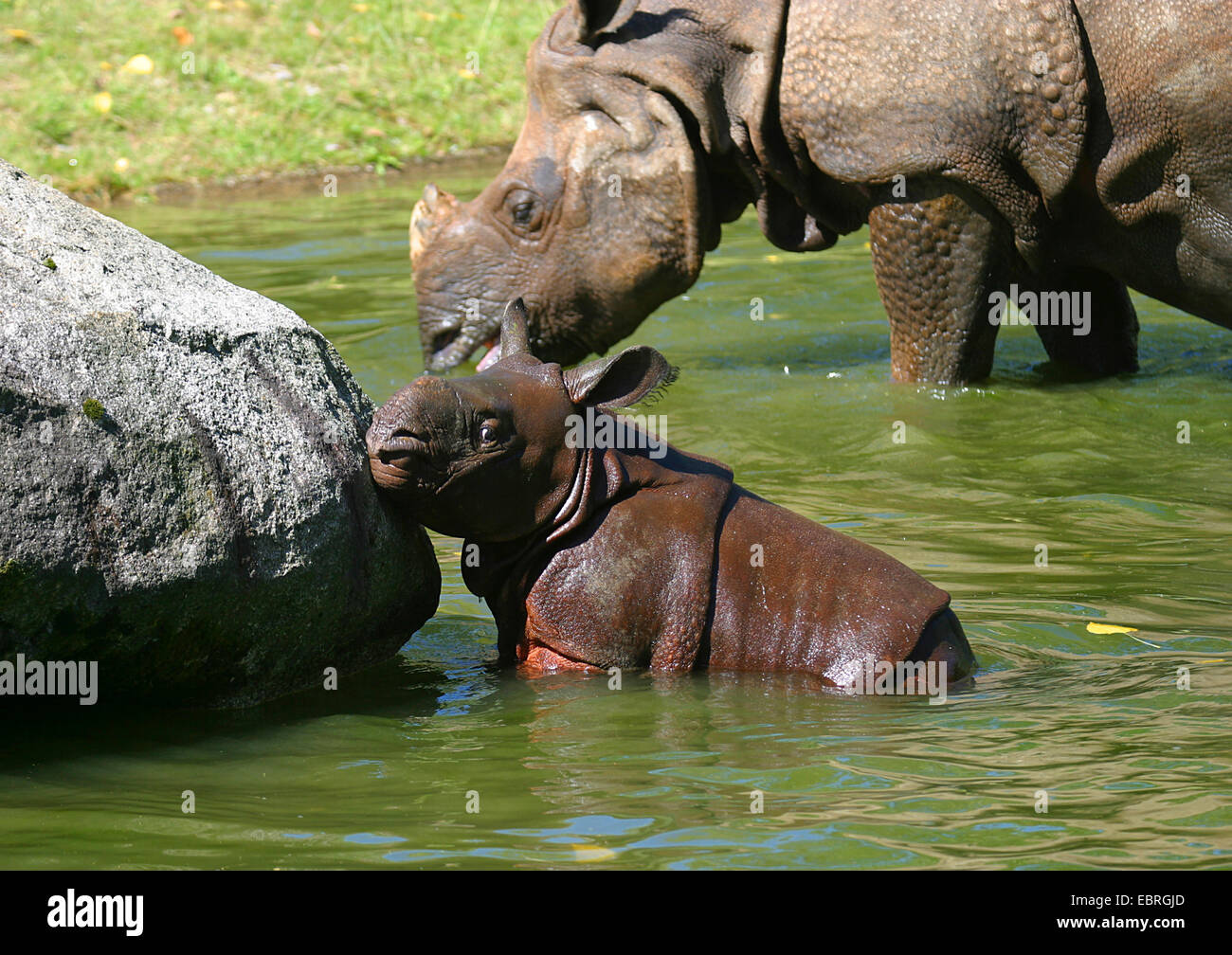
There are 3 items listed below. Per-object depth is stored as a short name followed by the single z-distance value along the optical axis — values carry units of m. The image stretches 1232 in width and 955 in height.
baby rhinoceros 10.70
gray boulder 9.03
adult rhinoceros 15.87
